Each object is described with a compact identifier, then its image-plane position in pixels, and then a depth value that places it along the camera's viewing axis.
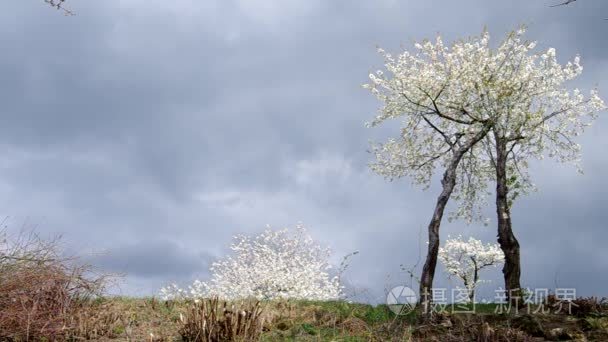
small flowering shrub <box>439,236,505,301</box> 34.28
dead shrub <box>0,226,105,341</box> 10.22
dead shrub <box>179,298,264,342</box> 9.73
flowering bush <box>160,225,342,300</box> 28.05
